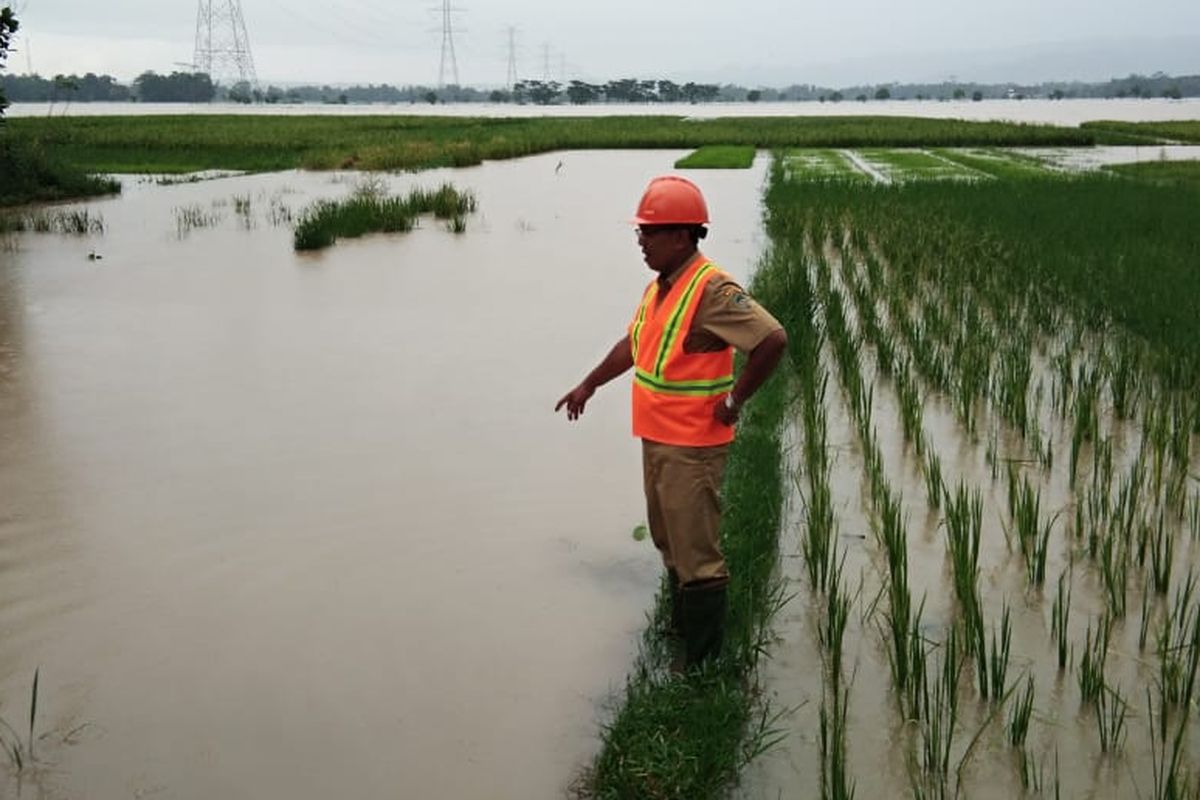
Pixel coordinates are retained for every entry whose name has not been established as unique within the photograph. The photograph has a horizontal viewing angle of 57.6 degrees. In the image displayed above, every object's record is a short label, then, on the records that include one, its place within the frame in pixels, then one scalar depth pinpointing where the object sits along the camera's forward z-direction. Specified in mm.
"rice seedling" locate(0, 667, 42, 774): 2607
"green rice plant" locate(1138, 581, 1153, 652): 3018
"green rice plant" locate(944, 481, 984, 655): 2877
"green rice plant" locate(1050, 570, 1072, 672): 2877
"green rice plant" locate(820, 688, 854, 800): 2148
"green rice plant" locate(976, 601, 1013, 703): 2671
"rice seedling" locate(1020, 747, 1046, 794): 2416
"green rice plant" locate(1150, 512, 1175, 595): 3310
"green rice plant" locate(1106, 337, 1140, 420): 5215
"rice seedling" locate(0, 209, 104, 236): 13438
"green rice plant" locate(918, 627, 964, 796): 2451
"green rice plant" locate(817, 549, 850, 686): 2941
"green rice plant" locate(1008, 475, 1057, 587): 3467
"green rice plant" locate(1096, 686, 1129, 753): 2557
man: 2527
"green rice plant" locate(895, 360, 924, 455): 4867
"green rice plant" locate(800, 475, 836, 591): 3418
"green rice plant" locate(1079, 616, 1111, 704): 2691
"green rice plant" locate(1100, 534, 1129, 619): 3109
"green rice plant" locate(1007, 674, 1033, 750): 2489
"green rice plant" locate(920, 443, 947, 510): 4102
